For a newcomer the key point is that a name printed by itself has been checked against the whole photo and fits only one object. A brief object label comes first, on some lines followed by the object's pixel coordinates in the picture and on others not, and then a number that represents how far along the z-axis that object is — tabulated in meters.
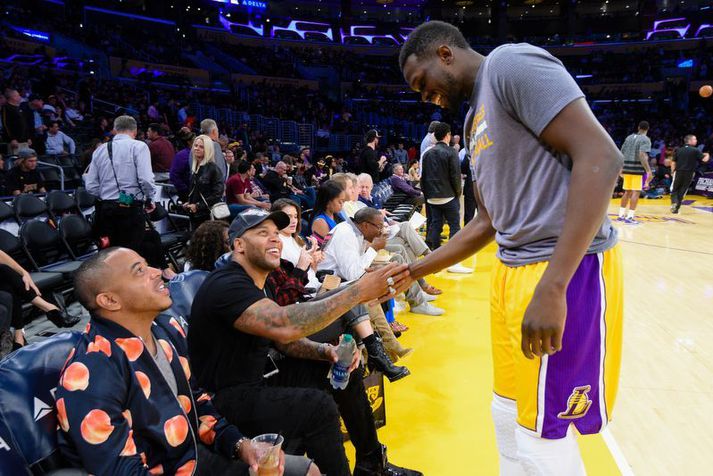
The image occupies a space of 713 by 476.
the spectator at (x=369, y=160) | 8.77
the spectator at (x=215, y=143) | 5.72
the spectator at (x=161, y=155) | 7.45
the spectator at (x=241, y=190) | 6.57
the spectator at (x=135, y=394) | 1.38
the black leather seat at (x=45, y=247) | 4.40
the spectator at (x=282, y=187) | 7.71
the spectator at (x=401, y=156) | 15.63
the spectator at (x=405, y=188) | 8.88
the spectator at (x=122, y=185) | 4.70
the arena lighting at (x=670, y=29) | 29.39
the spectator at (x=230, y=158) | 8.20
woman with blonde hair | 5.51
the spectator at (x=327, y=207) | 4.51
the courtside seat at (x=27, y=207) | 4.84
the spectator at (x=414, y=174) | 10.94
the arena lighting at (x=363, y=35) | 35.50
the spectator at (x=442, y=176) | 6.38
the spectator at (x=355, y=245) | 3.87
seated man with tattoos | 1.96
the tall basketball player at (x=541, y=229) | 1.18
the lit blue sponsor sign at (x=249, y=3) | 30.34
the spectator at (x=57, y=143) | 8.48
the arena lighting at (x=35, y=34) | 17.20
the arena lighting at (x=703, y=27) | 28.61
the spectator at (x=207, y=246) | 3.10
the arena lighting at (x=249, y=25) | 30.68
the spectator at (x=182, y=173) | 6.02
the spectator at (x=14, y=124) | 7.23
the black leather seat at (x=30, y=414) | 1.34
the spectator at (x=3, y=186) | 5.88
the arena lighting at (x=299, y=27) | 32.88
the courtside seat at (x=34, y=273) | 4.12
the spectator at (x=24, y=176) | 5.96
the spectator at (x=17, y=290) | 3.52
